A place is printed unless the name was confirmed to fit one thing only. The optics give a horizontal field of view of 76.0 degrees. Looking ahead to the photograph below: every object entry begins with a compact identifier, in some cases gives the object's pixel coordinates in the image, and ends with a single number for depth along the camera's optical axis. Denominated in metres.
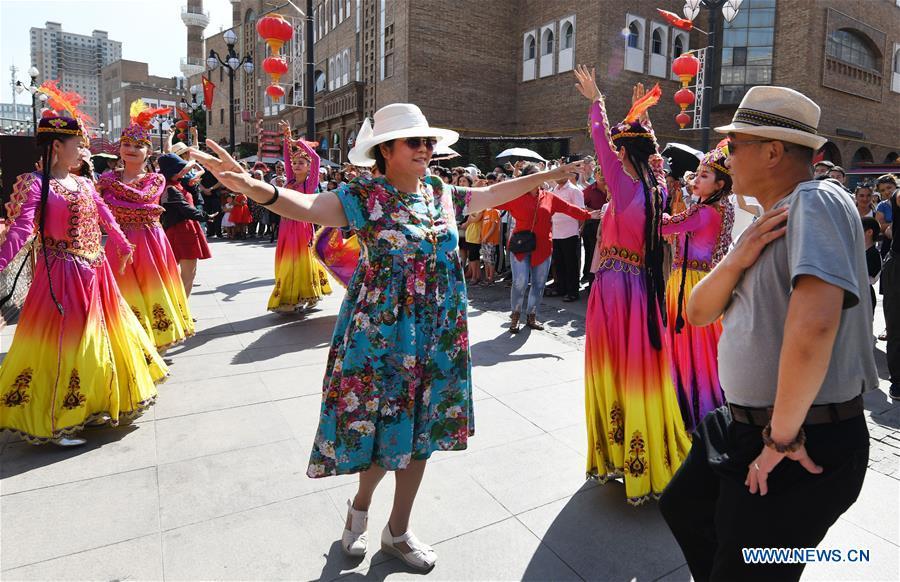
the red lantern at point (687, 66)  13.85
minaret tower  69.06
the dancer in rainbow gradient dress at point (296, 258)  7.49
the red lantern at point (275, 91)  14.05
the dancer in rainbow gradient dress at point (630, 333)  3.10
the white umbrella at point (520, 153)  11.13
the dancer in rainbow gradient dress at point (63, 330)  3.68
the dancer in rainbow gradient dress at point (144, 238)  4.98
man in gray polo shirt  1.46
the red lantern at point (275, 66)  12.62
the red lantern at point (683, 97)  16.18
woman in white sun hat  2.46
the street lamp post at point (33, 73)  22.91
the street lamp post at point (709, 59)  10.02
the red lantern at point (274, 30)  10.34
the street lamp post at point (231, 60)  17.94
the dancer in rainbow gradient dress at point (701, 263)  3.81
